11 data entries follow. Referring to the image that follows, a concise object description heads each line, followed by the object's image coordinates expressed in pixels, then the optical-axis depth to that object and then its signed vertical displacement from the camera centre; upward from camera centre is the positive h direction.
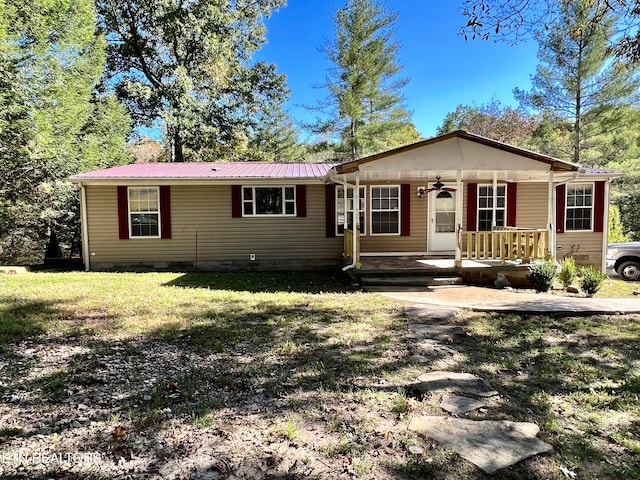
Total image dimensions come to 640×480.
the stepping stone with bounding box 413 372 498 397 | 3.29 -1.44
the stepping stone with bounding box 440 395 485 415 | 2.96 -1.44
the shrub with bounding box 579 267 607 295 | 7.85 -1.26
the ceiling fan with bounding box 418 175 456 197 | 9.59 +0.83
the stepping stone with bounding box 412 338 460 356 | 4.22 -1.43
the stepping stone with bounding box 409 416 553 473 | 2.36 -1.44
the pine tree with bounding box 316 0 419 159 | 19.55 +7.27
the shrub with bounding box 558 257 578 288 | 8.18 -1.14
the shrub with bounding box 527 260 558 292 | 8.02 -1.13
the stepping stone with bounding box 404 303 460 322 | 5.70 -1.39
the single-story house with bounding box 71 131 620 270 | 10.53 +0.17
